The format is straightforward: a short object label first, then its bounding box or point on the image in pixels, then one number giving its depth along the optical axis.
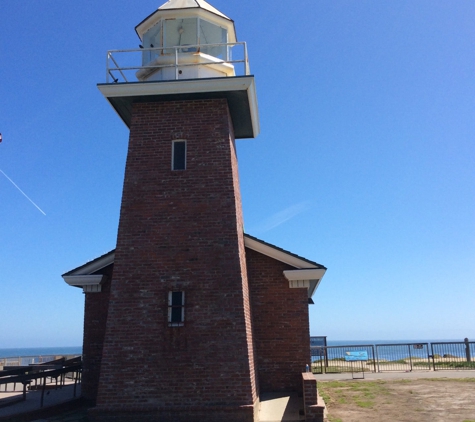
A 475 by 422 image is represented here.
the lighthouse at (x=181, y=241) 9.80
